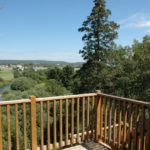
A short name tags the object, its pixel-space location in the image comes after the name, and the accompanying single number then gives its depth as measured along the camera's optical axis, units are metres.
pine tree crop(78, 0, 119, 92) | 10.72
